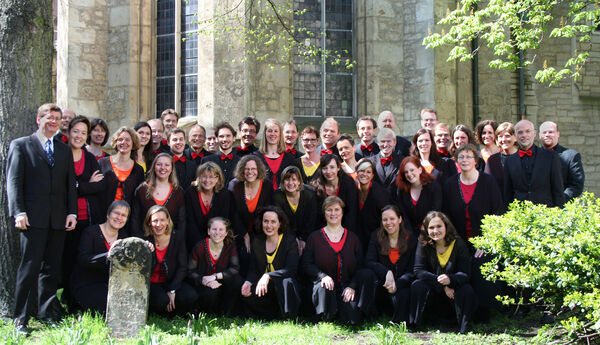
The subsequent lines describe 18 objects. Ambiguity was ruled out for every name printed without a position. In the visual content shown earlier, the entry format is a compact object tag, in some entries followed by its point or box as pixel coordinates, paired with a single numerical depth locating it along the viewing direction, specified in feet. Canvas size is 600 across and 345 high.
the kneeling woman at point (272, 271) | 23.16
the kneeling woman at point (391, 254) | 23.47
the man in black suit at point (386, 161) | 26.12
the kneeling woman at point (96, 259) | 22.38
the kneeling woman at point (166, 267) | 22.84
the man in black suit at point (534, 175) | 25.88
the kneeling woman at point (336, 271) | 22.76
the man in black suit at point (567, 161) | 27.02
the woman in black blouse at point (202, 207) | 24.70
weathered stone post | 20.51
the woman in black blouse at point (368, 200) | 25.13
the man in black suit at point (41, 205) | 21.08
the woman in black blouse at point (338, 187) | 25.04
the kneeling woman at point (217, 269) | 23.47
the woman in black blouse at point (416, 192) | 24.75
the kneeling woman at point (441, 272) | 22.44
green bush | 17.44
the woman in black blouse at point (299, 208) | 24.88
